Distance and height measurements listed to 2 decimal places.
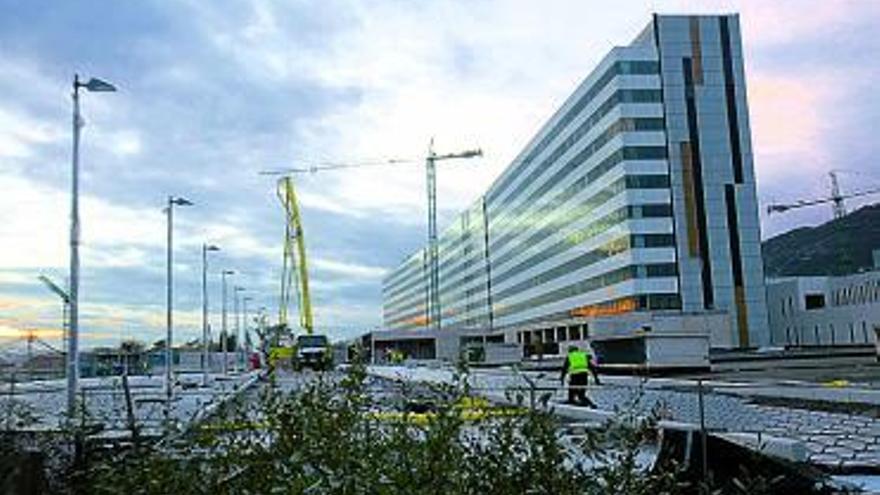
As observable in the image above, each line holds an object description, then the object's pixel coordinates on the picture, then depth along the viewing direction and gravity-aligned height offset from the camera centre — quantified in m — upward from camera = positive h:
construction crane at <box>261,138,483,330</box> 150.00 +22.74
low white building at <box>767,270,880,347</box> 90.06 +4.40
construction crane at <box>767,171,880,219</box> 155.88 +25.08
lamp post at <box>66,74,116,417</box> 21.22 +2.65
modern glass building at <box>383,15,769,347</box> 93.94 +17.44
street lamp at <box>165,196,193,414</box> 38.32 +3.35
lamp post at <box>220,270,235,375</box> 61.29 +2.05
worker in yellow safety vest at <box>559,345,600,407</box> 22.53 -0.11
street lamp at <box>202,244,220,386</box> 53.58 +2.01
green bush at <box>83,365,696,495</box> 3.78 -0.35
